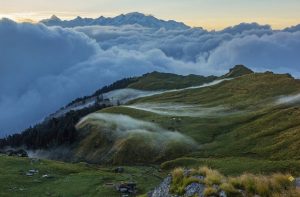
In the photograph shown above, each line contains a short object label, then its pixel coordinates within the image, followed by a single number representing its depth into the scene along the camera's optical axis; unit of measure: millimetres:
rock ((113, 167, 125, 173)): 53457
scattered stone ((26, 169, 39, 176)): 45065
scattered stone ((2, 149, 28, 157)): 74433
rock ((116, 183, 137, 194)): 37427
